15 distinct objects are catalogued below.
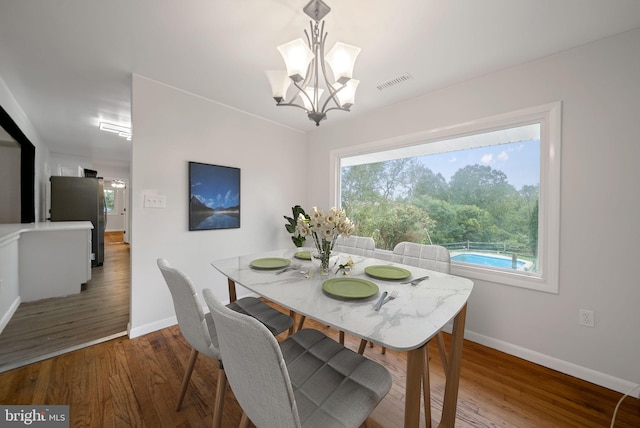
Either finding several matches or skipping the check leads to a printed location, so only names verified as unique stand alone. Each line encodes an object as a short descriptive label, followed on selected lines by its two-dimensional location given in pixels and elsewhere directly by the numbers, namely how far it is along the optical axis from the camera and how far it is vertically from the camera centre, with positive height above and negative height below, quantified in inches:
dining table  32.9 -16.2
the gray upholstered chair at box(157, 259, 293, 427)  43.4 -22.3
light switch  87.9 +3.7
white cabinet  111.7 -25.1
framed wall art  100.3 +6.5
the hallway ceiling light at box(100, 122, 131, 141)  133.7 +47.4
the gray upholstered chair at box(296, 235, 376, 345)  90.4 -13.2
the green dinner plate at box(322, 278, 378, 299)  44.5 -15.3
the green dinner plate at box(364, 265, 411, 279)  56.4 -14.8
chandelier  53.0 +34.9
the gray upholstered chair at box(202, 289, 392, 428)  25.8 -27.0
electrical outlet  66.4 -28.9
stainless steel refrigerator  168.7 +4.4
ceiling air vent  84.6 +49.5
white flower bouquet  57.3 -4.0
